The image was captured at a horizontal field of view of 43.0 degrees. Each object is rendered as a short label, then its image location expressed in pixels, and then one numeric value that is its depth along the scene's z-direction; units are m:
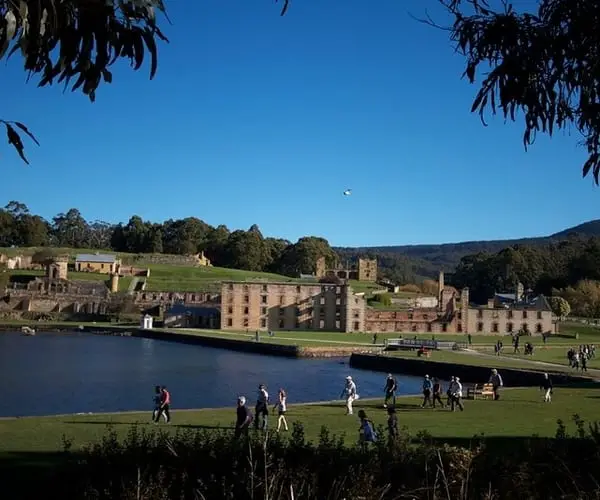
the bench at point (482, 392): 28.64
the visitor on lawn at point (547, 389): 26.18
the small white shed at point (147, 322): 88.04
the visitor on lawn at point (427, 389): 25.30
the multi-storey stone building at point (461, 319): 92.44
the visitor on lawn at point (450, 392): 23.96
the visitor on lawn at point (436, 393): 25.33
